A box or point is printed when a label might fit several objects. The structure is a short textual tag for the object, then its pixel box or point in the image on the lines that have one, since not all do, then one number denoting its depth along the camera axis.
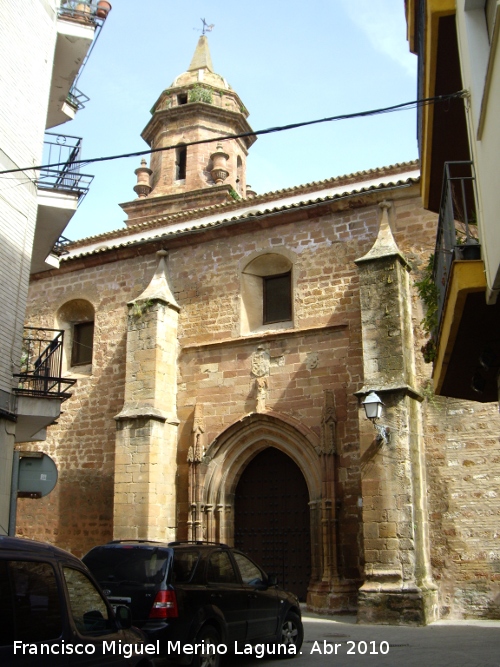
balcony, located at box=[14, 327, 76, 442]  10.58
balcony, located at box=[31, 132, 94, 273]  11.88
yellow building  5.02
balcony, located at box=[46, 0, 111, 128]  12.80
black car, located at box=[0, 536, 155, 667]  3.88
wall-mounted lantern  11.86
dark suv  6.62
